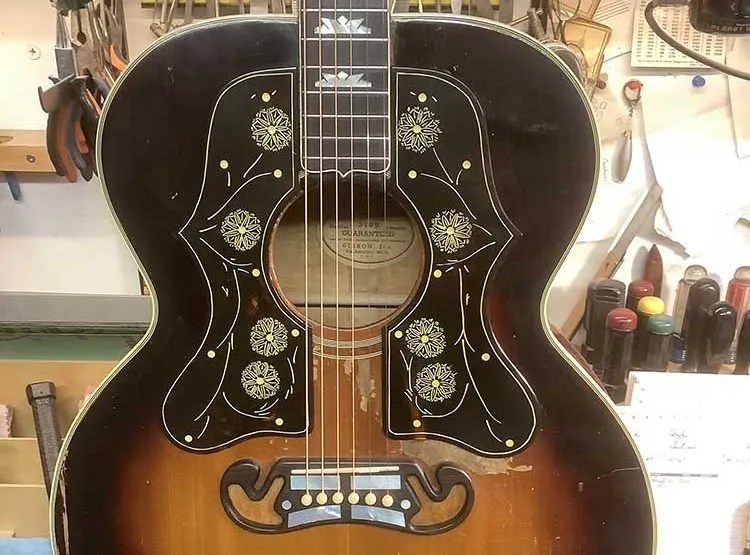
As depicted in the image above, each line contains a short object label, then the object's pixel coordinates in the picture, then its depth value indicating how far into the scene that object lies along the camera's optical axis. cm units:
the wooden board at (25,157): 108
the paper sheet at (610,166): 115
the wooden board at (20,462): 105
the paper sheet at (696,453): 106
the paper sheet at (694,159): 115
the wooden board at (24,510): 99
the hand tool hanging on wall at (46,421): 102
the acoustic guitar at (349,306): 73
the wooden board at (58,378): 110
